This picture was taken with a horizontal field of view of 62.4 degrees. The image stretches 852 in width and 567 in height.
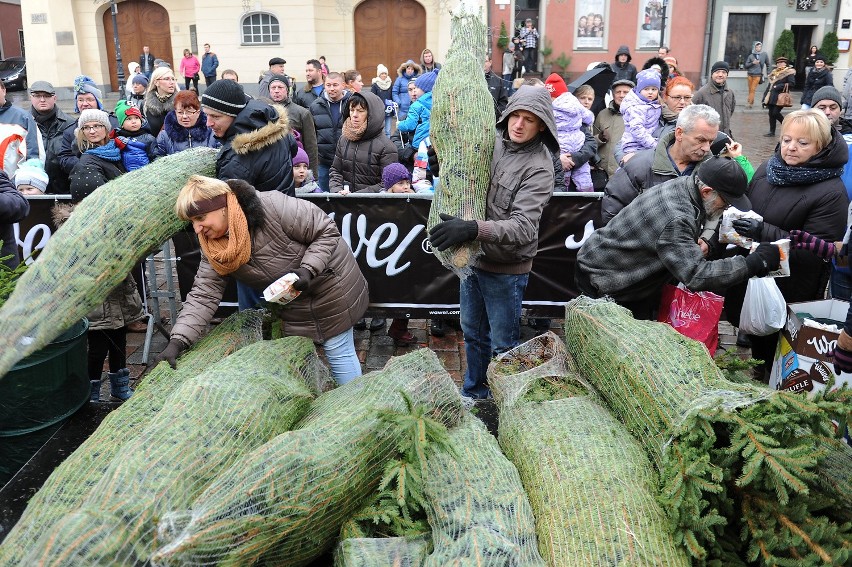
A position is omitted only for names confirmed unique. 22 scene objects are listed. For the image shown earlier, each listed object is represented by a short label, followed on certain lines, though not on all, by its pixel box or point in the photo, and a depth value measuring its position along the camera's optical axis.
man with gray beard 3.74
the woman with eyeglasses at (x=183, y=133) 6.81
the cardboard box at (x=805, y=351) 4.03
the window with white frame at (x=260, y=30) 26.53
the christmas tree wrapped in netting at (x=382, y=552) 2.23
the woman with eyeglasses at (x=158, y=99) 8.10
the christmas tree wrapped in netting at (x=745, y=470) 2.24
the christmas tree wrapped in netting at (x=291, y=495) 2.07
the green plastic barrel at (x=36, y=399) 3.46
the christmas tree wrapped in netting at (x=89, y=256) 2.98
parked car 27.28
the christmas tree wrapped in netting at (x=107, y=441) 2.31
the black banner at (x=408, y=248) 5.97
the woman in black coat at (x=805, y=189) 4.52
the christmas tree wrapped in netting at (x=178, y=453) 2.04
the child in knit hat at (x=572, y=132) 7.12
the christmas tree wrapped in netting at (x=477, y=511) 2.13
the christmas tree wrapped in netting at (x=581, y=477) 2.29
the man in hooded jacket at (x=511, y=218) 3.83
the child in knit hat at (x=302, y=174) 6.79
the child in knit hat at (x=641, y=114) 6.99
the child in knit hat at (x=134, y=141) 6.41
